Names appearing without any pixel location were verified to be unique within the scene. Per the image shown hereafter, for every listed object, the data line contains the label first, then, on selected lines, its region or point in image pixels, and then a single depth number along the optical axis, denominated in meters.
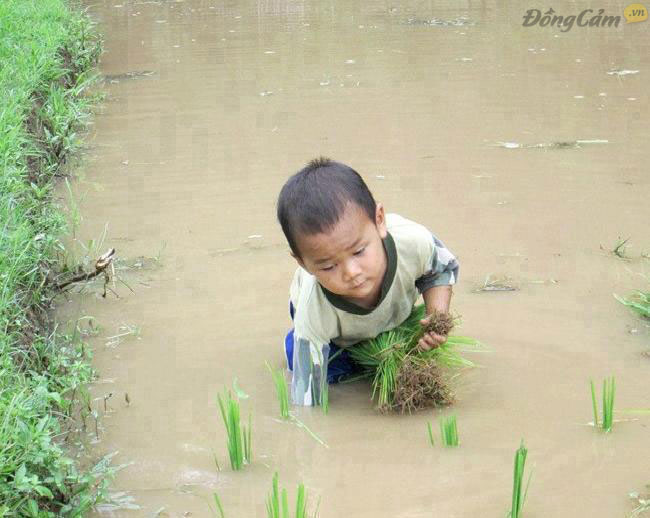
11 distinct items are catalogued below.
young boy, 3.04
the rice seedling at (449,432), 2.99
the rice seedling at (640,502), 2.62
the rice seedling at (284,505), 2.41
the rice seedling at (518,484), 2.39
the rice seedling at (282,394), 3.23
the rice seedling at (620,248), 4.34
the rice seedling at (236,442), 2.83
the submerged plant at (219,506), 2.58
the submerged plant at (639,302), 3.81
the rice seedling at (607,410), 2.95
